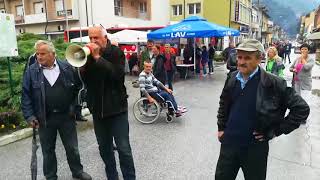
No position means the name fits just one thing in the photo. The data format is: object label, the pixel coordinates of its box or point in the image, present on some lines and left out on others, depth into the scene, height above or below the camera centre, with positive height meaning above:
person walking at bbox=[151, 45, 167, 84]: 9.84 -0.93
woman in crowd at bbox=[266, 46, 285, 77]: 7.36 -0.62
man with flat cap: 2.57 -0.62
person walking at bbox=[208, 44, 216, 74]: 16.40 -1.10
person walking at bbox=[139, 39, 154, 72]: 13.90 -0.71
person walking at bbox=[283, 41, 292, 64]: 26.37 -1.11
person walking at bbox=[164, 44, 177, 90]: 10.83 -0.93
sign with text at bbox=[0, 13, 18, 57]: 6.59 +0.07
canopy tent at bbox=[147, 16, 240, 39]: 13.23 +0.29
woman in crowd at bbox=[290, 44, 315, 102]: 6.70 -0.73
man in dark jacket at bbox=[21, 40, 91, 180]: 3.66 -0.68
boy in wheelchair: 6.96 -1.18
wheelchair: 7.04 -1.63
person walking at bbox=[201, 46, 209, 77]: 15.90 -1.09
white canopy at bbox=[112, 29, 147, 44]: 15.49 +0.05
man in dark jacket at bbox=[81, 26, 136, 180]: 3.08 -0.63
